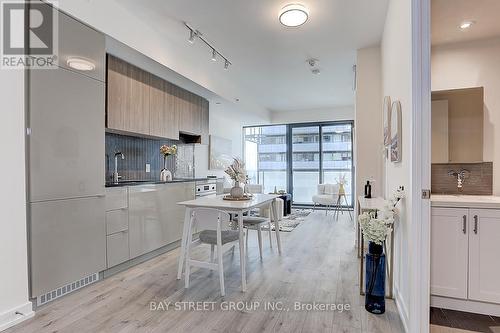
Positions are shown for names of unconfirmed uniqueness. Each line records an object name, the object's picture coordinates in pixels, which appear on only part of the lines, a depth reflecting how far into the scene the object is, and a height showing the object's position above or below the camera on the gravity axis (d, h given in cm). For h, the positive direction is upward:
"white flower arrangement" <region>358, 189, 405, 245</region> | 207 -45
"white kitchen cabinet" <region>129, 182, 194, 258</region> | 310 -63
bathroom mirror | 265 +38
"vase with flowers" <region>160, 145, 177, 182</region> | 403 +17
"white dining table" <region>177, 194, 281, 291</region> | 252 -41
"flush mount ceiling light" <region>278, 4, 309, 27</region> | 266 +147
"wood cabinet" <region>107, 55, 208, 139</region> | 306 +79
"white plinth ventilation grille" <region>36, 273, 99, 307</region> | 221 -107
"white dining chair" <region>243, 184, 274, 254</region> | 336 -71
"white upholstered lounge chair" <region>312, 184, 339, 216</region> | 604 -70
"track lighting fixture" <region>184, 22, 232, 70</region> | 313 +152
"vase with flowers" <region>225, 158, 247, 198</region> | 316 -12
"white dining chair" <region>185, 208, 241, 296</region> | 245 -66
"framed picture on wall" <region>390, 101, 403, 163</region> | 213 +25
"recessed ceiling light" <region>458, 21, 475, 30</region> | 245 +125
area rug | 506 -115
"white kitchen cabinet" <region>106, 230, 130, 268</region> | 277 -87
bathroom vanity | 202 -67
